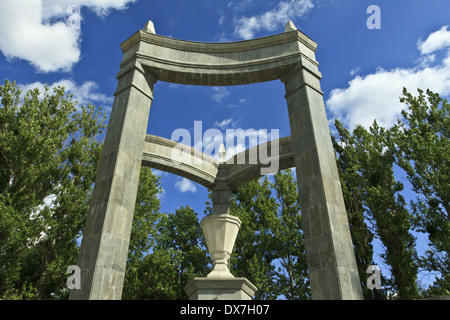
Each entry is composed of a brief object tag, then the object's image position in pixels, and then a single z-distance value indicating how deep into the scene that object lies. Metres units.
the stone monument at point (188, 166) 9.17
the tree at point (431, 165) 15.52
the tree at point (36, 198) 15.77
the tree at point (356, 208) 19.05
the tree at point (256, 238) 22.89
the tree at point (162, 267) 22.14
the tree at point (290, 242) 22.58
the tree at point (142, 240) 21.73
